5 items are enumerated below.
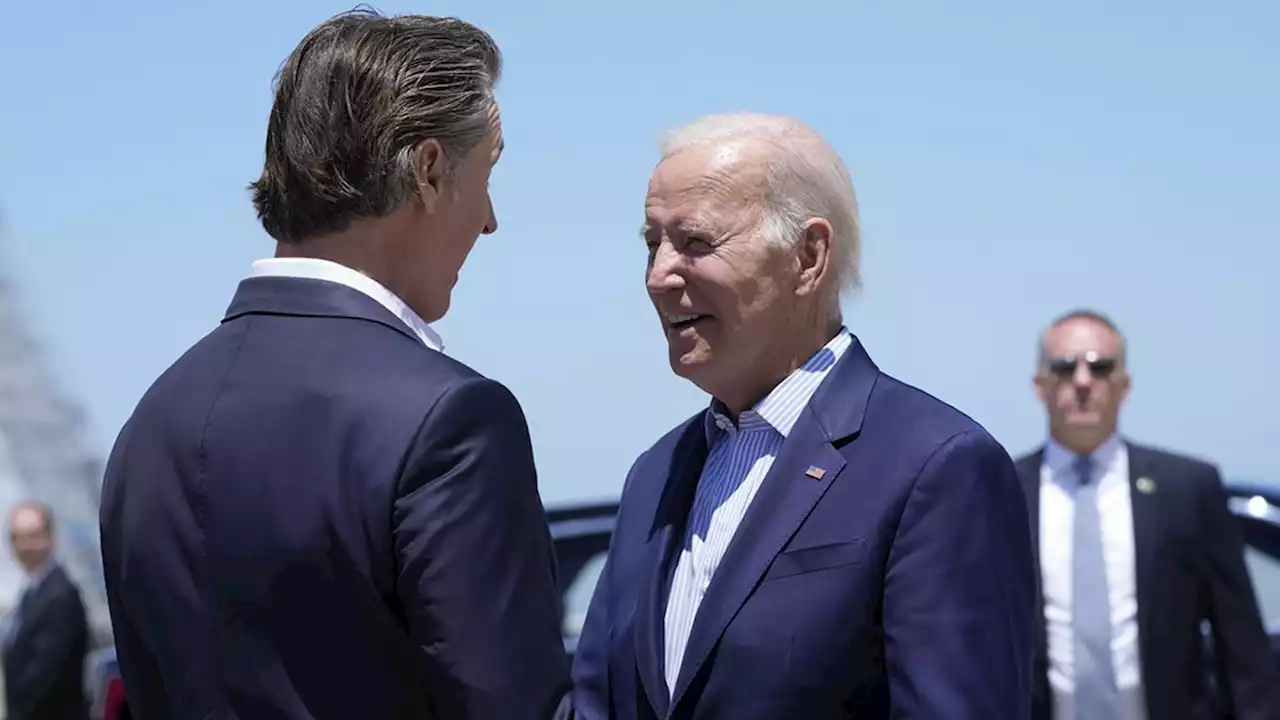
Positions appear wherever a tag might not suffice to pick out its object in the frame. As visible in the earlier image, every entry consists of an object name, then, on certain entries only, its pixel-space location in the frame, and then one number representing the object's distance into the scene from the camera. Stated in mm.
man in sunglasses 5273
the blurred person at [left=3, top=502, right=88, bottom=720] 10562
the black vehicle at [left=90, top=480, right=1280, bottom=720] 6031
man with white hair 2578
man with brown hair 2078
